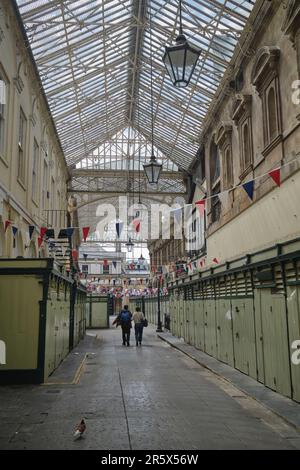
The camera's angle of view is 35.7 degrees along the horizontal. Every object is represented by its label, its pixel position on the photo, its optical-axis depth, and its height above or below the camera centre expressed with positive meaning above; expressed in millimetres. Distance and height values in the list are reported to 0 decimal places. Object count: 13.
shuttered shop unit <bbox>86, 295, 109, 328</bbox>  32969 -412
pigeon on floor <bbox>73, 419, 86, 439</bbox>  5617 -1445
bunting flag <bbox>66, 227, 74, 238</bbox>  17467 +2955
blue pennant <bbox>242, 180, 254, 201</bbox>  11555 +2947
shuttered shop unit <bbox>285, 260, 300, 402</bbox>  7699 -225
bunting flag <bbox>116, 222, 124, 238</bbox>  22048 +3869
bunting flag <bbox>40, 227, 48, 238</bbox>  18031 +3039
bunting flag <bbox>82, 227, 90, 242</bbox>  19108 +3177
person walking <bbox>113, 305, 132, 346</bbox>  18938 -572
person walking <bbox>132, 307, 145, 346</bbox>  19031 -616
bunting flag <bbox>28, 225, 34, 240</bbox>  17909 +3087
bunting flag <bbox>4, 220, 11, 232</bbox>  15094 +2808
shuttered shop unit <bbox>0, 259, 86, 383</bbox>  9617 -152
